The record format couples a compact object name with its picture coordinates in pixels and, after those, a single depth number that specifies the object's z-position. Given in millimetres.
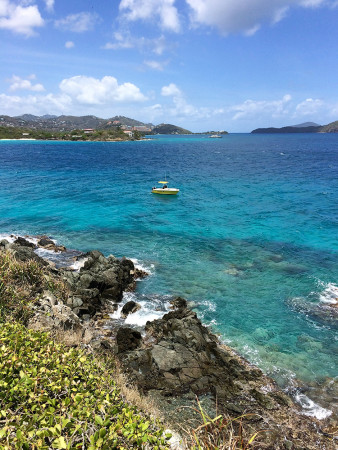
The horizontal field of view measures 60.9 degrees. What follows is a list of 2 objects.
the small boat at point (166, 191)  47812
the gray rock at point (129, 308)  18350
